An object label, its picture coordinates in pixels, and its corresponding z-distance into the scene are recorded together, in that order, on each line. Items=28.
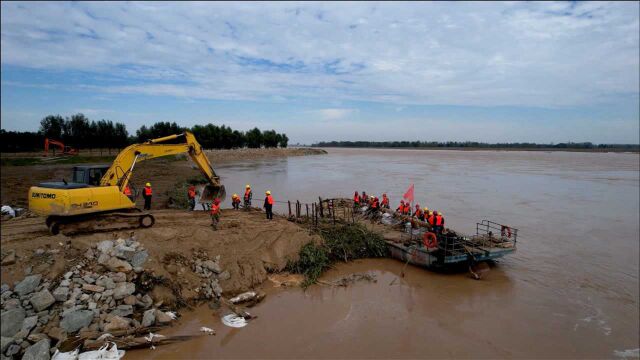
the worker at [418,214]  18.22
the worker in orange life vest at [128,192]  13.81
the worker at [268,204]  16.73
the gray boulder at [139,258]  11.12
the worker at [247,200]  19.25
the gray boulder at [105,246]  11.11
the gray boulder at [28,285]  9.39
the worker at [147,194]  17.16
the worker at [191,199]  18.72
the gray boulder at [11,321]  8.62
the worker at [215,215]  14.58
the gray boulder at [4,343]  8.31
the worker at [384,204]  20.37
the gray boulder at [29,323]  8.76
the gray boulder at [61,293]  9.47
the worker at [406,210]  19.19
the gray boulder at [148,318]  9.74
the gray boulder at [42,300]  9.21
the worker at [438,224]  15.23
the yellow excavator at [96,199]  11.54
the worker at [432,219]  15.37
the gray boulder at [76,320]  9.06
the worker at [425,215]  16.91
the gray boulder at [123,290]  10.00
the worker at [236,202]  19.84
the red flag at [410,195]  17.87
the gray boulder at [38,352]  8.18
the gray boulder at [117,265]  10.68
